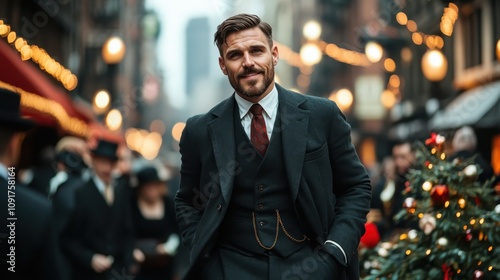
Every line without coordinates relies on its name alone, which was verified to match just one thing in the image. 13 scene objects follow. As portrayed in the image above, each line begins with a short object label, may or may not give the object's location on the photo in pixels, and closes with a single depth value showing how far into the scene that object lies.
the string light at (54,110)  17.66
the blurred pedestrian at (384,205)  12.07
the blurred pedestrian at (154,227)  11.80
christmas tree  6.81
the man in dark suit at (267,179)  4.80
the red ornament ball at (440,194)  7.11
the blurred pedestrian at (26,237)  3.43
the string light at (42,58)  19.48
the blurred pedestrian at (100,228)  10.41
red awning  16.72
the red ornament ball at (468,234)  6.93
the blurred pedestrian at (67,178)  10.66
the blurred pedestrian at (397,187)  11.67
